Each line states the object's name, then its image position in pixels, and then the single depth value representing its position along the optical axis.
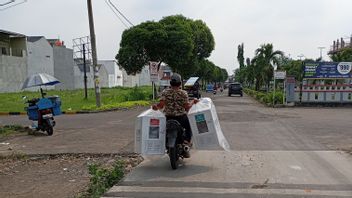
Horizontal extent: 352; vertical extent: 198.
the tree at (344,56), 42.53
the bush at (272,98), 25.39
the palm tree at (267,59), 41.28
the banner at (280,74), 25.03
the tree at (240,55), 93.97
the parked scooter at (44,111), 12.50
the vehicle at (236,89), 45.62
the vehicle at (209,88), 62.00
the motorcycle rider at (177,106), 7.30
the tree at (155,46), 31.83
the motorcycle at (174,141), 6.87
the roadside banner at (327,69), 24.56
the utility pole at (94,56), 22.22
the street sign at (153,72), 22.80
